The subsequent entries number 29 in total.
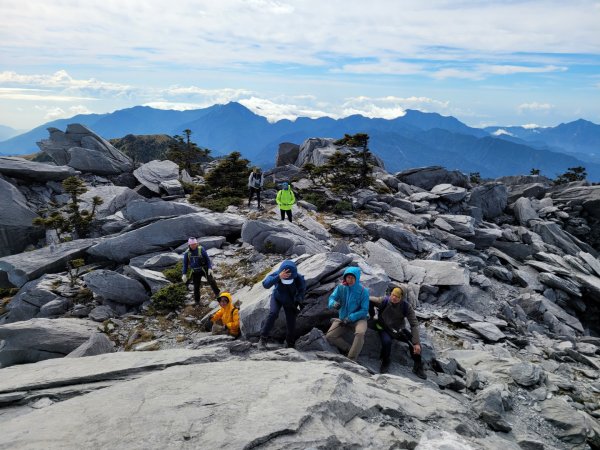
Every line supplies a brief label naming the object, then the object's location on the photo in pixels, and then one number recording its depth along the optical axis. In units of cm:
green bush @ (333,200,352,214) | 3275
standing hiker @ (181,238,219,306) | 1650
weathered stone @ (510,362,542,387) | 1202
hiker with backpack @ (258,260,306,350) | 1161
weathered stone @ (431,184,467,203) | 3894
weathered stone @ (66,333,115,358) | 1230
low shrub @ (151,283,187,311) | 1694
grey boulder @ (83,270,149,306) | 1758
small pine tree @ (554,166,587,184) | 6178
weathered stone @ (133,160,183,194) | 3862
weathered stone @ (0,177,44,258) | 2872
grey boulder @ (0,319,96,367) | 1277
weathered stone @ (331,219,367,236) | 2659
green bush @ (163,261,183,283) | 1911
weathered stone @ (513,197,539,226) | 3986
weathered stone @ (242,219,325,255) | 2088
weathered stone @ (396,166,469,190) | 4734
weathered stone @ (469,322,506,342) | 1692
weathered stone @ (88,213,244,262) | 2206
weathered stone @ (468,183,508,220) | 4081
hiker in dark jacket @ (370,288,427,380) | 1146
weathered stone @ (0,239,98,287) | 2059
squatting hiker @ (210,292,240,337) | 1302
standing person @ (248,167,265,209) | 2953
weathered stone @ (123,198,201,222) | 2742
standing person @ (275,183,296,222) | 2502
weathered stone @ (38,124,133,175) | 4353
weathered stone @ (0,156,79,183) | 3547
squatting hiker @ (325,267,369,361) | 1116
